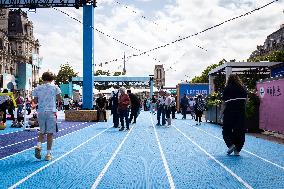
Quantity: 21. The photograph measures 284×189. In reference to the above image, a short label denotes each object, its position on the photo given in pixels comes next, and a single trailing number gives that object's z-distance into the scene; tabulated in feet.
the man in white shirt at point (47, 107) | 16.95
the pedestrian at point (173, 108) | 43.70
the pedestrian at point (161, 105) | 42.12
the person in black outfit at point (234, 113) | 19.25
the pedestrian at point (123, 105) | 35.21
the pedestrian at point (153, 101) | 81.27
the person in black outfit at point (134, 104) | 44.78
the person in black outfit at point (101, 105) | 47.91
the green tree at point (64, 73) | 185.98
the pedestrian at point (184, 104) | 59.94
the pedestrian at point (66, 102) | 68.01
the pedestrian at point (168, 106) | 42.25
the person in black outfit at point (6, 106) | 36.98
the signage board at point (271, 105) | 29.29
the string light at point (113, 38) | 37.03
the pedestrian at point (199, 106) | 44.49
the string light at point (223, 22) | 21.47
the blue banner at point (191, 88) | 79.17
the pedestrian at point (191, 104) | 61.43
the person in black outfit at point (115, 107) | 39.09
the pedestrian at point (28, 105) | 60.81
